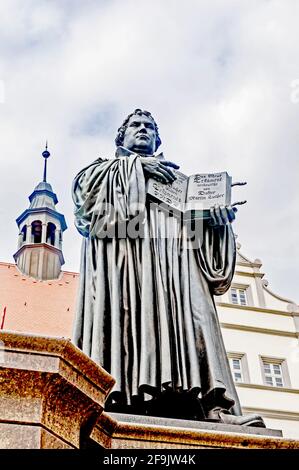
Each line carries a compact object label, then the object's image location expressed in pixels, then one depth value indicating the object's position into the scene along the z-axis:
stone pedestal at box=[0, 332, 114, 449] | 3.00
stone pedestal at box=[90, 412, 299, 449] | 3.95
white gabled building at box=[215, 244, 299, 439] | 19.92
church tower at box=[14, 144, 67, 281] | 49.31
